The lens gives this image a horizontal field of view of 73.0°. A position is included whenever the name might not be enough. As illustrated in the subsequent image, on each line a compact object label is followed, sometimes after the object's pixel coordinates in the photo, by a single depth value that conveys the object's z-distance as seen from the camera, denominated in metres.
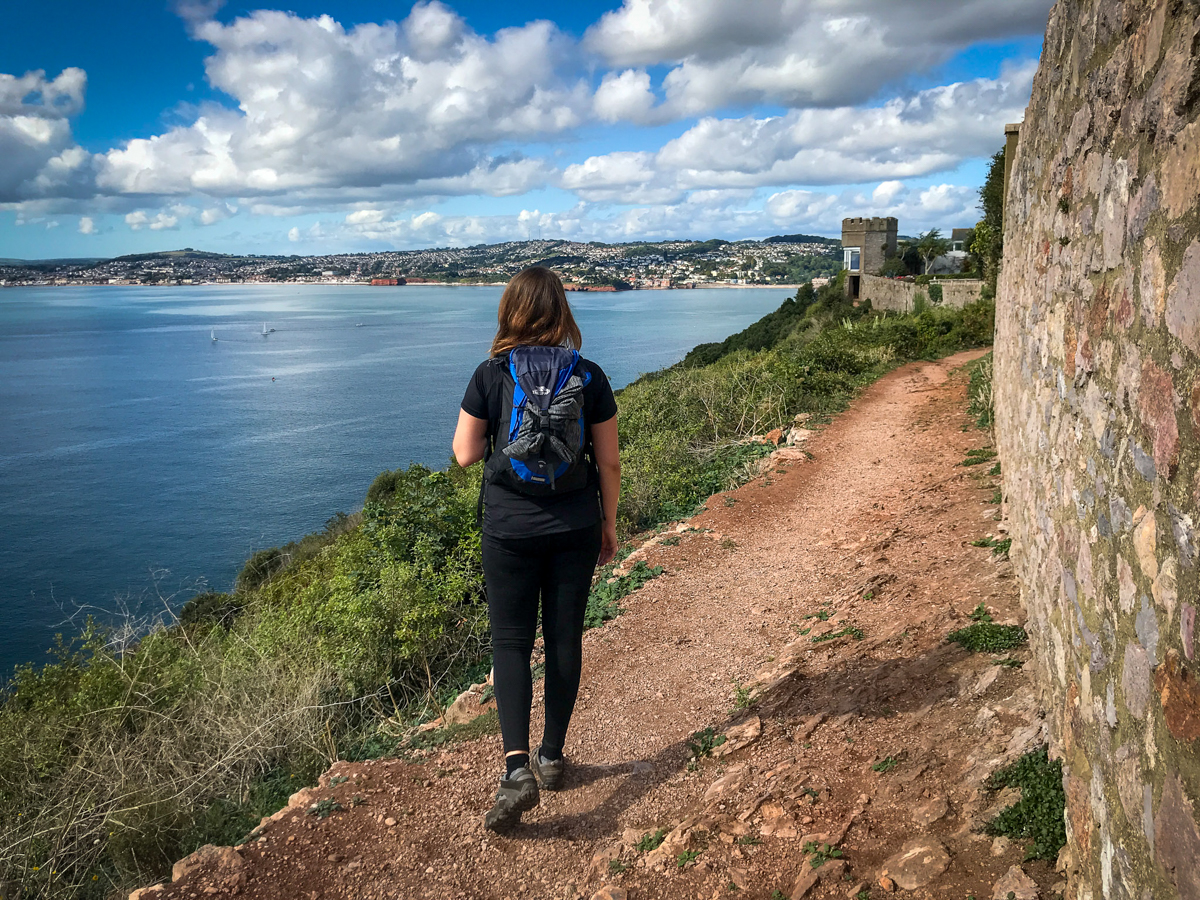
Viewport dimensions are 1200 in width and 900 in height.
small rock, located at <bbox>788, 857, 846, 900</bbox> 2.43
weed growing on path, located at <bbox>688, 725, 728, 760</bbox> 3.54
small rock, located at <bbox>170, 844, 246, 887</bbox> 2.96
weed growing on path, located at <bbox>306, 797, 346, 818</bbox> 3.32
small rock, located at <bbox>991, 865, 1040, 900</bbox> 2.08
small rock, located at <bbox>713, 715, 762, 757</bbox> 3.49
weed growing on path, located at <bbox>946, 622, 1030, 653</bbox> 3.41
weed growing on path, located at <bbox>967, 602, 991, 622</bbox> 3.76
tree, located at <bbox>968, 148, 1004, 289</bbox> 18.58
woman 2.75
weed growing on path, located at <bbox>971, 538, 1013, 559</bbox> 4.55
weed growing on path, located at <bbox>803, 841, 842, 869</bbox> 2.51
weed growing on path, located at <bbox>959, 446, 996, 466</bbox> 7.12
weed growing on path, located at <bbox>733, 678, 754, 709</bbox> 3.87
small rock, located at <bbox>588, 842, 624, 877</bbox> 2.83
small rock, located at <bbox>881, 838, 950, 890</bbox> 2.29
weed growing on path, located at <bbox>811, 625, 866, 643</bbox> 4.27
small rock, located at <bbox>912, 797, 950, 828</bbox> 2.54
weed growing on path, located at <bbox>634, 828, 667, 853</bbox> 2.87
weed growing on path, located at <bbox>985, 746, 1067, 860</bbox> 2.23
